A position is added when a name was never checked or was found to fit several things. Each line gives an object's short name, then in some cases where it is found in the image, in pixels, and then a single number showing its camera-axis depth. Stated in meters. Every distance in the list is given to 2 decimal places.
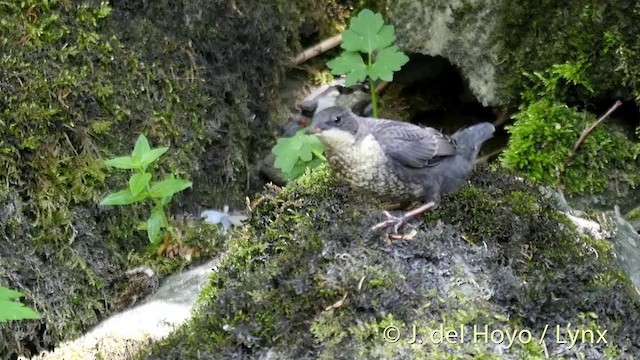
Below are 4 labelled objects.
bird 7.37
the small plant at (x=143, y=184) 8.32
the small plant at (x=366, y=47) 10.00
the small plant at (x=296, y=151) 9.75
